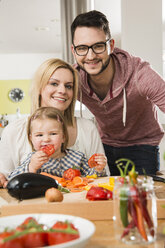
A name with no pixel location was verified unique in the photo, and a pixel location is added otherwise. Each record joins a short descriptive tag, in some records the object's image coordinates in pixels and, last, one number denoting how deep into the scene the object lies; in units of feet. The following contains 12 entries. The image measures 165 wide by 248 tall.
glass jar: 2.54
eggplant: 4.10
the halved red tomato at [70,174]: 5.38
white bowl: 2.26
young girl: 5.83
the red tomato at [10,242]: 2.09
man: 6.98
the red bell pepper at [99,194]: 3.58
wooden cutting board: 3.27
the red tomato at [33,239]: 2.19
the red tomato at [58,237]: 2.23
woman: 6.53
